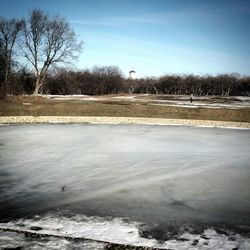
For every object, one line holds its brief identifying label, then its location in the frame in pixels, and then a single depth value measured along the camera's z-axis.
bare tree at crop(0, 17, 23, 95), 46.12
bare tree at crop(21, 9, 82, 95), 45.81
